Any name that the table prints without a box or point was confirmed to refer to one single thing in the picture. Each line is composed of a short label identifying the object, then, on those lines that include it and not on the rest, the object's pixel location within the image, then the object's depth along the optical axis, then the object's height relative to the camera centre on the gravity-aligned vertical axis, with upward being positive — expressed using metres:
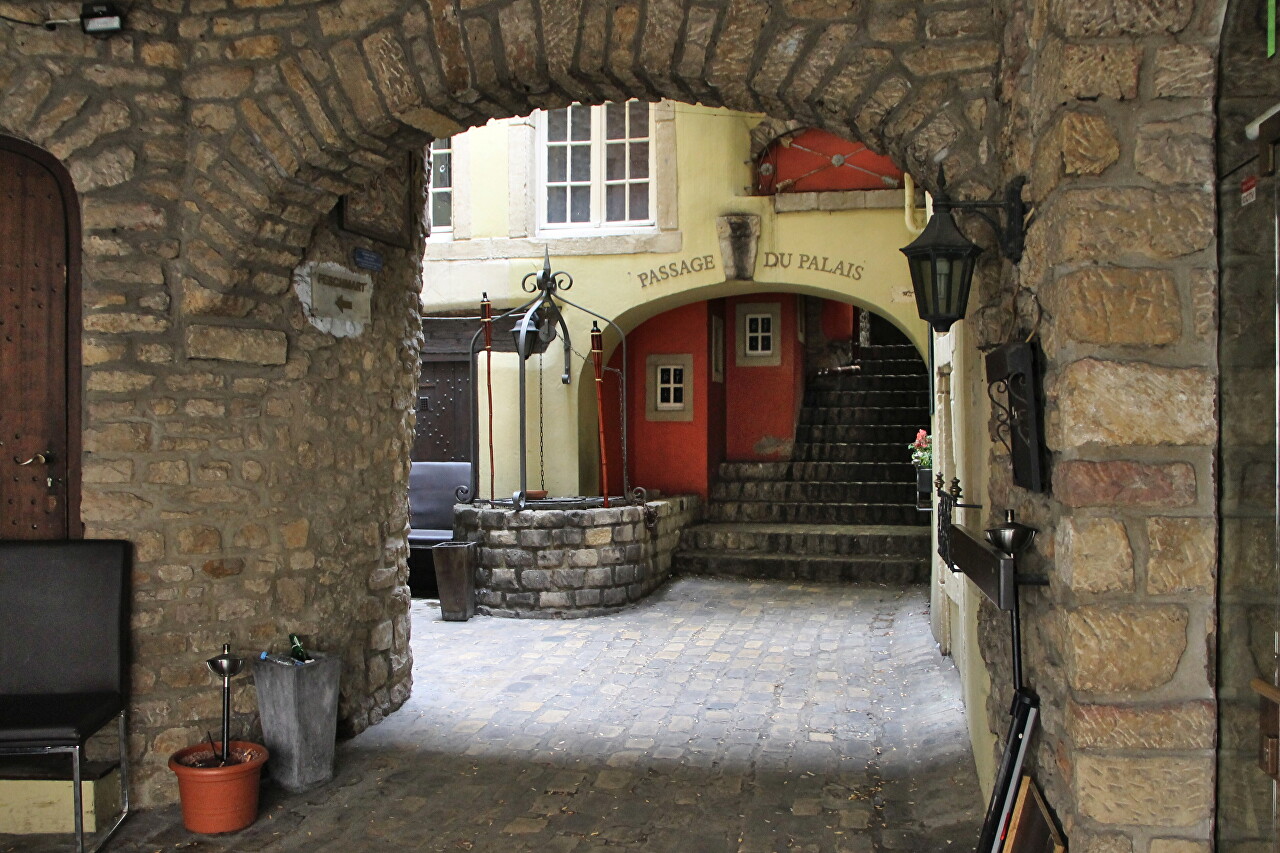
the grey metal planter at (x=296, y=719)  3.75 -1.05
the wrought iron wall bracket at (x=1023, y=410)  2.38 +0.05
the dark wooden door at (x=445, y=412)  9.07 +0.20
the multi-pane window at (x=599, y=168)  8.84 +2.31
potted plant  6.25 -0.19
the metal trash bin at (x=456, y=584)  6.97 -1.02
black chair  3.47 -0.66
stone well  7.08 -0.89
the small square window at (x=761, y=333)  10.56 +1.03
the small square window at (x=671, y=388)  9.87 +0.44
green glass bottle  3.88 -0.83
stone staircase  8.37 -0.65
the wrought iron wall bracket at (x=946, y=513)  3.30 -0.34
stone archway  2.16 +0.49
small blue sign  4.38 +0.77
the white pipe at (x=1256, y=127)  2.00 +0.61
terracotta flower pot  3.42 -1.21
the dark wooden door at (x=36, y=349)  3.69 +0.32
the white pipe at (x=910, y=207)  6.89 +1.55
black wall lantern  2.67 +0.46
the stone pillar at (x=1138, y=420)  2.14 +0.02
